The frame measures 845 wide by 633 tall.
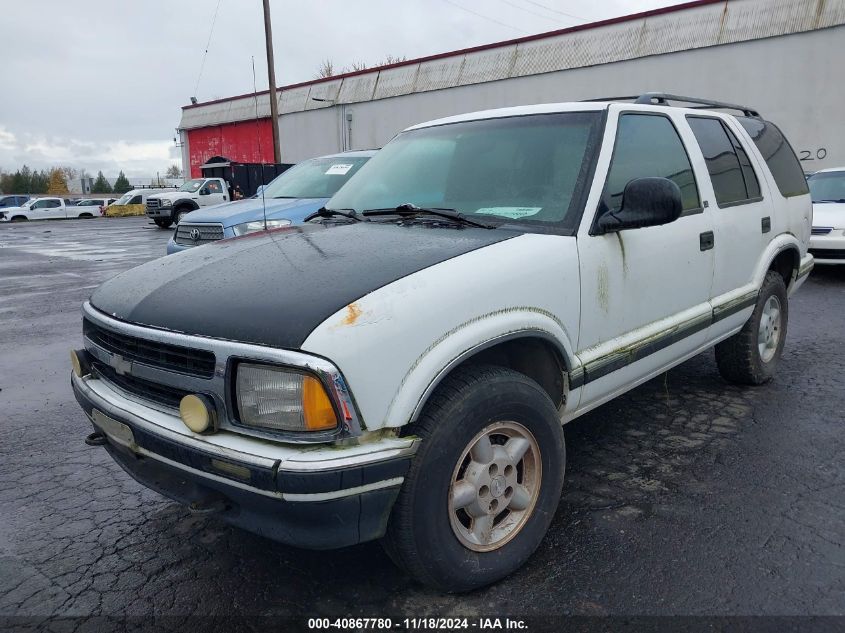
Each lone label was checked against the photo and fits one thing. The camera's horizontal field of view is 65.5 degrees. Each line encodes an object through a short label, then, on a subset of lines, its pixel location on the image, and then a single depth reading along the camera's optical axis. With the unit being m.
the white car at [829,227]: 8.65
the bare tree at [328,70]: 44.35
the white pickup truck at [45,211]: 39.75
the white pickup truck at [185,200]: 24.88
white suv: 1.98
